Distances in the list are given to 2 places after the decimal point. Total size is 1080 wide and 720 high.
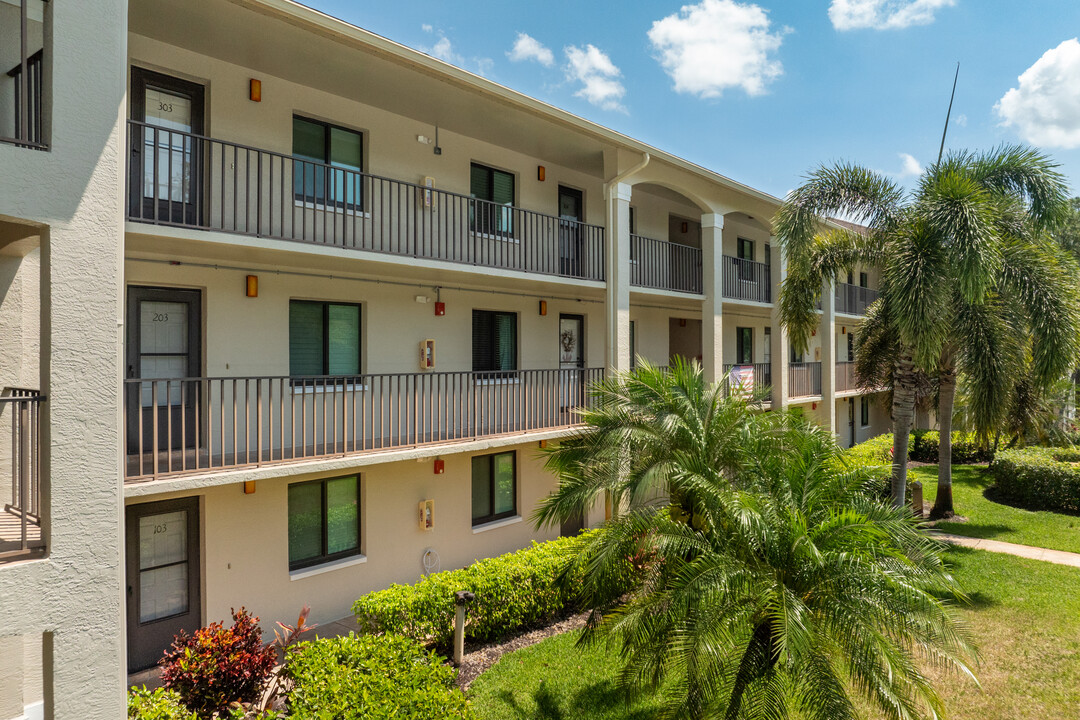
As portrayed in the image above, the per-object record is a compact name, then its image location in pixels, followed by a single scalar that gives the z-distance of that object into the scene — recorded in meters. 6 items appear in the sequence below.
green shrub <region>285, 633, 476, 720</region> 5.68
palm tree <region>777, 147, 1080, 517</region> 11.25
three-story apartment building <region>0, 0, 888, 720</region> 4.95
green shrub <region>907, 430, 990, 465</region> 25.25
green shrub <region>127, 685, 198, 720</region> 5.73
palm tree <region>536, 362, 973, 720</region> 5.31
